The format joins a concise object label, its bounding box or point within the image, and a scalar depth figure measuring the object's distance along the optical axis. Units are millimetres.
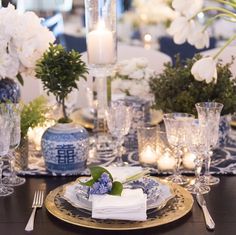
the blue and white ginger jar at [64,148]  1726
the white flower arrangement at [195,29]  1591
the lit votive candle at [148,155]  1817
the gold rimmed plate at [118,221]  1392
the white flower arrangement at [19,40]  1742
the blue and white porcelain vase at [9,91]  1823
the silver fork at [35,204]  1414
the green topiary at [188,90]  1844
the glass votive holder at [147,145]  1817
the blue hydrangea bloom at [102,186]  1448
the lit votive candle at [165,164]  1750
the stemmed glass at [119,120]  1767
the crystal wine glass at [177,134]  1641
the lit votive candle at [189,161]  1765
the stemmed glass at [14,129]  1623
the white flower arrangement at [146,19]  4546
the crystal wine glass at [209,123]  1628
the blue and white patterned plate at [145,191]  1471
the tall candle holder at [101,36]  1919
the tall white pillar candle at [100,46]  1919
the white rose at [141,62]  2056
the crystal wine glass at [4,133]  1580
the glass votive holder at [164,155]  1751
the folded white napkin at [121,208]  1398
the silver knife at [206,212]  1405
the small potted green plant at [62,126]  1704
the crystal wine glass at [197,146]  1607
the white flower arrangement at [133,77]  2031
